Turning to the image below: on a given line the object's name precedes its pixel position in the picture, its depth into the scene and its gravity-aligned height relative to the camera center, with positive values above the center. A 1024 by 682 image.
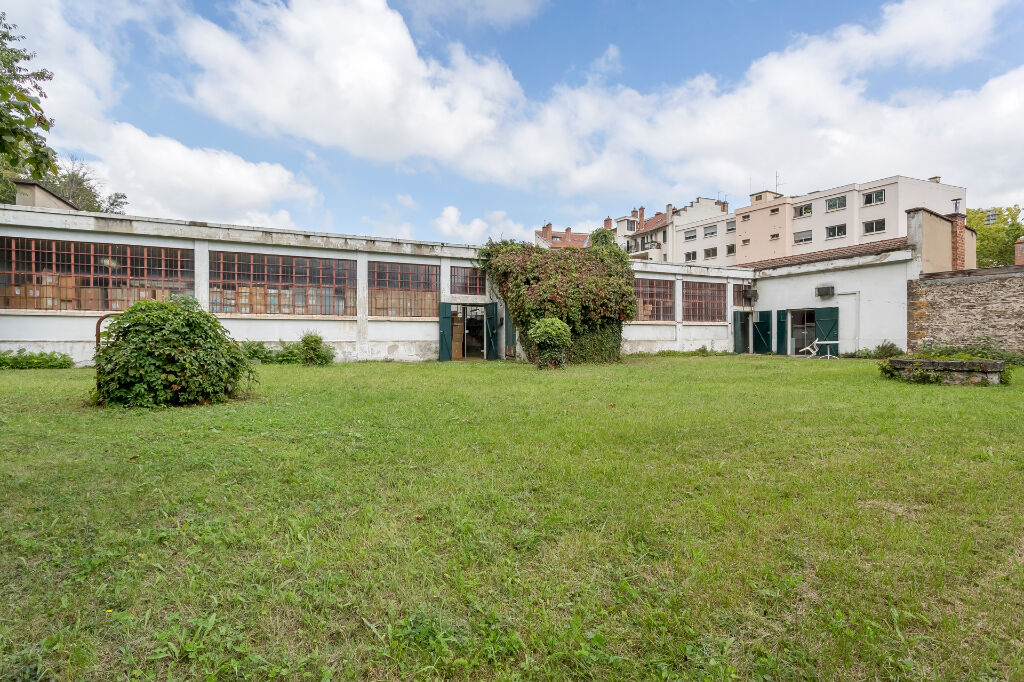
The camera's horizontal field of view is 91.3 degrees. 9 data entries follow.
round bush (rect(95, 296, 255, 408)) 7.29 -0.30
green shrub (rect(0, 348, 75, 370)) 13.46 -0.55
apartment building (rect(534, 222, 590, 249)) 54.70 +11.17
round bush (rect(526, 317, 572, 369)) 14.67 -0.12
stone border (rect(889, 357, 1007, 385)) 9.42 -0.76
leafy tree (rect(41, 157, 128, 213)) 30.39 +9.39
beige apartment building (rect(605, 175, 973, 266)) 33.38 +8.76
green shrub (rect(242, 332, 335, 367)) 15.56 -0.46
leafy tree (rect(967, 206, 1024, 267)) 34.47 +6.54
